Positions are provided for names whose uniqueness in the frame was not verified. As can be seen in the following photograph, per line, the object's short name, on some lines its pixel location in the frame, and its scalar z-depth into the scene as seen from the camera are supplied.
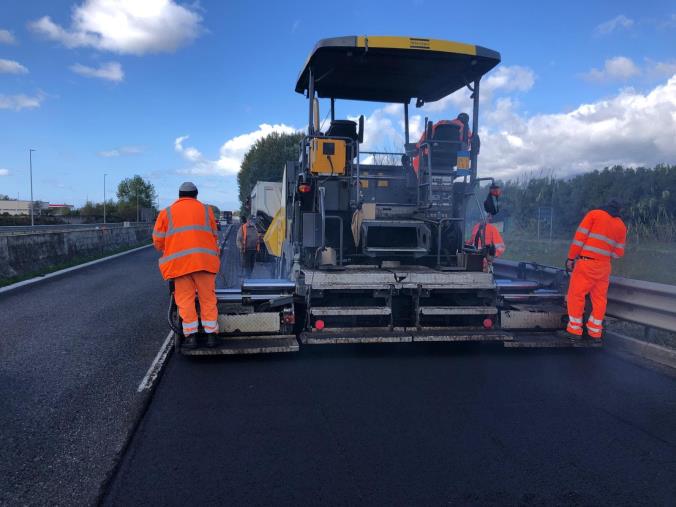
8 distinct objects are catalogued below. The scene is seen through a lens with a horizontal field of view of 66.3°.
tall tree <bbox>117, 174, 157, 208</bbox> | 75.96
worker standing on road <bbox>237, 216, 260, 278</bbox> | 11.95
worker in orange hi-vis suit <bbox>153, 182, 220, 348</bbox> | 5.12
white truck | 17.03
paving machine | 5.52
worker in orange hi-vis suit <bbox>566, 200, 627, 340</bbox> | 5.61
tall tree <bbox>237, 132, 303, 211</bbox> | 46.28
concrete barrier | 11.68
